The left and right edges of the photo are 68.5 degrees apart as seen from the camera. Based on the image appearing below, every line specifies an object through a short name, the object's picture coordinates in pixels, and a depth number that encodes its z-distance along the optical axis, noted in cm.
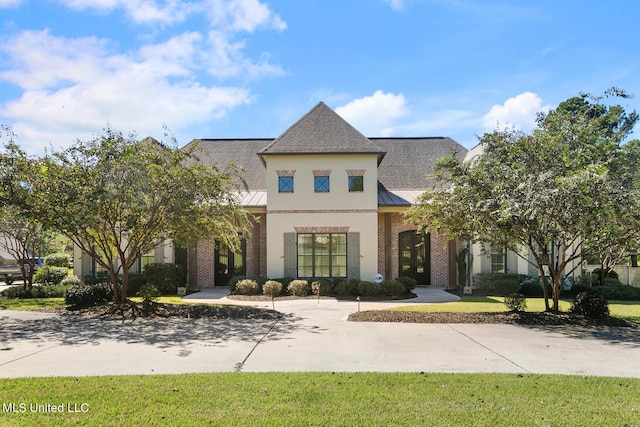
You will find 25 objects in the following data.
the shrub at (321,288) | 1812
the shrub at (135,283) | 1814
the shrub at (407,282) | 1893
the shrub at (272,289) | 1786
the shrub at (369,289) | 1761
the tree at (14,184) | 1164
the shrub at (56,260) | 2816
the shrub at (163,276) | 1902
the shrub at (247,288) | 1789
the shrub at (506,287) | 1862
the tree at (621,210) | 1009
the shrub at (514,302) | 1284
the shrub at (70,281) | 1929
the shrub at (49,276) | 2109
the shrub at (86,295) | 1366
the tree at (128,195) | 1176
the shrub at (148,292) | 1334
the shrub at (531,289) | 1859
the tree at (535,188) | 1005
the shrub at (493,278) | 1955
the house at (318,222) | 1966
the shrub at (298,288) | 1794
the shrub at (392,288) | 1775
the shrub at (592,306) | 1234
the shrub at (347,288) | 1814
